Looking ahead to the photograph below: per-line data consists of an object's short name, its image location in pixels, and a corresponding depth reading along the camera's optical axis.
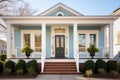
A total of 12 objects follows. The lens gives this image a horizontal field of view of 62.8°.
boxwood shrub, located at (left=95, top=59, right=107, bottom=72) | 7.22
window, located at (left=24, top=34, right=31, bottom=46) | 9.99
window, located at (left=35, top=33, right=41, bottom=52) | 9.97
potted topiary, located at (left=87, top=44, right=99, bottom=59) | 8.39
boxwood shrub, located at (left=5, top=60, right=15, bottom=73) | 7.28
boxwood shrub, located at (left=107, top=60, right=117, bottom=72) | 7.29
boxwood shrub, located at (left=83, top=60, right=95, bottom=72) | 7.20
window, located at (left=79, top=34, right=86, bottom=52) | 9.96
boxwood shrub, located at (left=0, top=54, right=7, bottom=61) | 12.33
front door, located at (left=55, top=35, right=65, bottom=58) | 9.84
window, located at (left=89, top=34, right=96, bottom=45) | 9.98
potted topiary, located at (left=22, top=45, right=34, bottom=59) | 8.45
